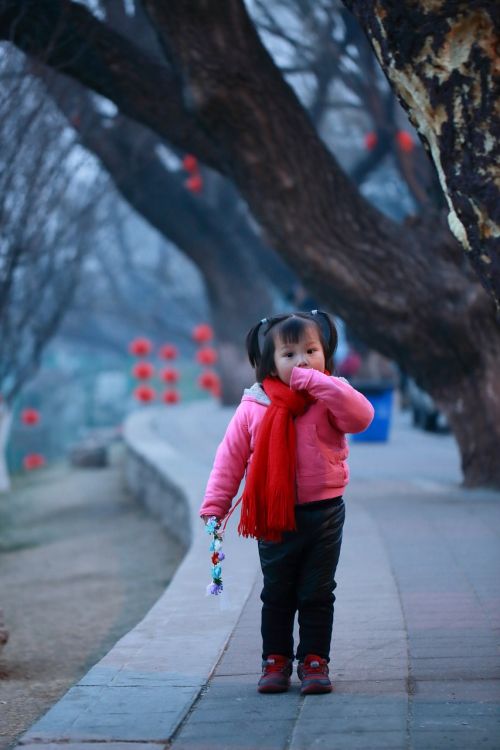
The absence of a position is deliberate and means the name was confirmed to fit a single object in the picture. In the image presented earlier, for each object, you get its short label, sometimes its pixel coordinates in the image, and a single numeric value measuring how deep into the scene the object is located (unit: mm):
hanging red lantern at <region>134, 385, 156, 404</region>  25094
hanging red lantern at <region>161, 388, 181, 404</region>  26625
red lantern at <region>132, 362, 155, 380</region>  24031
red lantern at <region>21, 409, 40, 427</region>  21141
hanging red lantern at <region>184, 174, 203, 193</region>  20031
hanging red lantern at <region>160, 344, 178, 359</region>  24888
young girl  4277
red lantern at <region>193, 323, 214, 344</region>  24391
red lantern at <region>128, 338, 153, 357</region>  23391
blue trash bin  15328
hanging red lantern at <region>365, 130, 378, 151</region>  20062
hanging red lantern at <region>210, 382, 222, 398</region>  25873
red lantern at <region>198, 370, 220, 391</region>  26036
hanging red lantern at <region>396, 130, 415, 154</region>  18578
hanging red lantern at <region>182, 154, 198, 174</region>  19297
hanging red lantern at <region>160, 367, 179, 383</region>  25725
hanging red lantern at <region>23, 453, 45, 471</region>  22422
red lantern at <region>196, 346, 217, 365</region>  25547
